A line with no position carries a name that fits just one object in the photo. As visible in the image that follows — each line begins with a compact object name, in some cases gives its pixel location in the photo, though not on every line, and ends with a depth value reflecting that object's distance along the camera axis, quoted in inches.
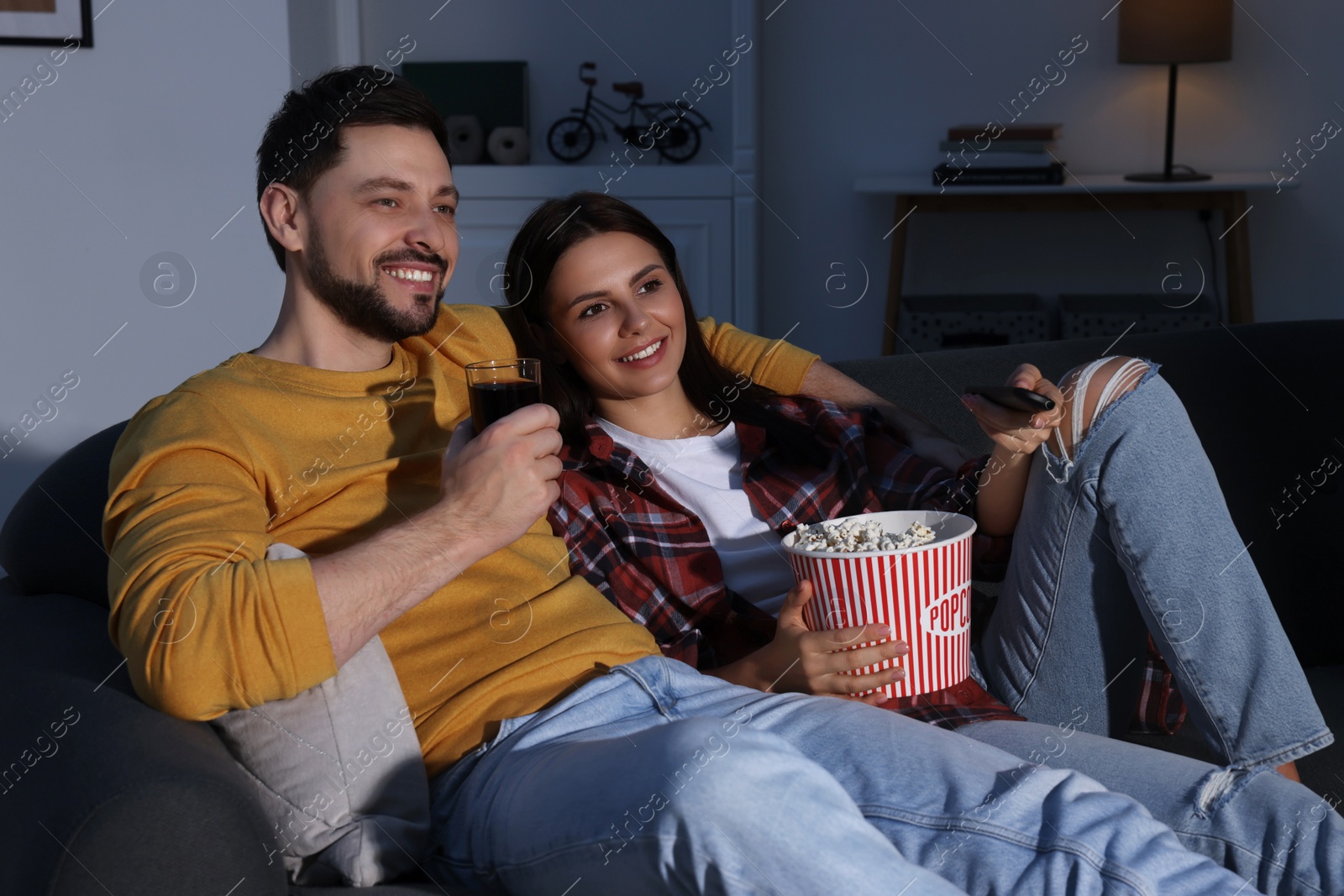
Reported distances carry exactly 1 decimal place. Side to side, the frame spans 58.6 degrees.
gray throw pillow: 43.7
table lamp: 146.2
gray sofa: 37.5
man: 39.4
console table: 148.0
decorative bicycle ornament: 162.2
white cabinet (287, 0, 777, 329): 154.4
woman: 48.4
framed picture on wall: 111.9
